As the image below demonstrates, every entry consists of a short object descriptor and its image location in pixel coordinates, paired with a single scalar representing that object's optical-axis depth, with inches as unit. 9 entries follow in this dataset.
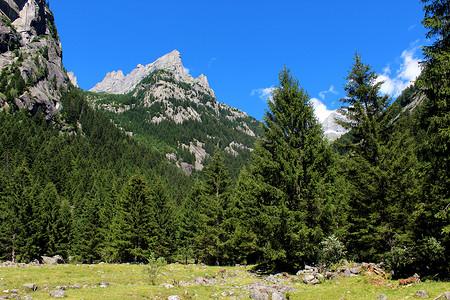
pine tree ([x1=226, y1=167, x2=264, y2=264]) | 707.1
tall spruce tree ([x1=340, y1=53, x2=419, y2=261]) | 598.2
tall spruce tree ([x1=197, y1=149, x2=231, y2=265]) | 1141.7
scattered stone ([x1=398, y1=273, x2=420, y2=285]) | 427.5
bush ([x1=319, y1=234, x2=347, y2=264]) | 544.1
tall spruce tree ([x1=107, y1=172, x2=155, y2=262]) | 1194.6
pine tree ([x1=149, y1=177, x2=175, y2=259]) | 1412.4
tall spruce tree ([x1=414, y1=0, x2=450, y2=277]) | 453.1
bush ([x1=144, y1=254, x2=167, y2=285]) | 626.9
